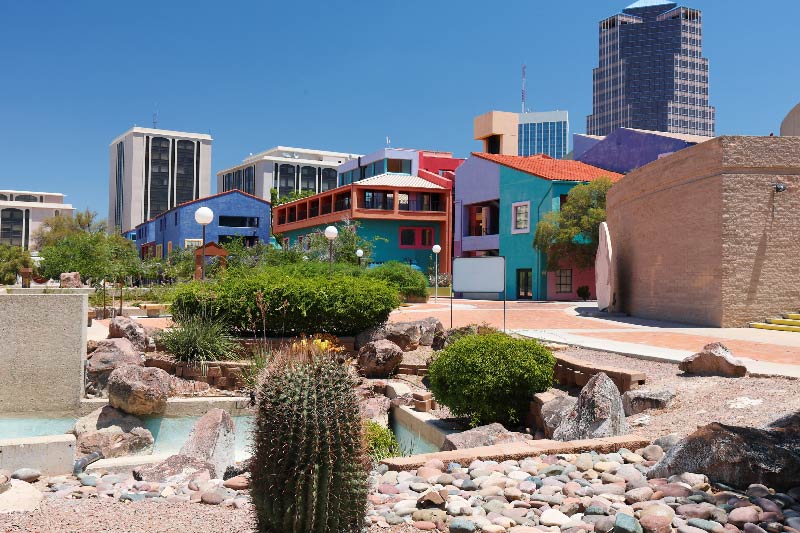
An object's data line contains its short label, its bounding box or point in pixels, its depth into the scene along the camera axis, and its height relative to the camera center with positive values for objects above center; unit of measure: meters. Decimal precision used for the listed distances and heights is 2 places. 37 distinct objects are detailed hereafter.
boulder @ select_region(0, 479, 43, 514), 4.81 -1.66
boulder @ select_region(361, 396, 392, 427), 9.79 -1.98
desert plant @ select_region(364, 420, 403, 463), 7.31 -1.89
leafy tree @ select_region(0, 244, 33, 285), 53.47 +1.11
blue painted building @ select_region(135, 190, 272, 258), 57.84 +4.93
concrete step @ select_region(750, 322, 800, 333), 15.46 -1.10
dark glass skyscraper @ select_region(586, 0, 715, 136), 188.75 +58.29
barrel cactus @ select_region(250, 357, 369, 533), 3.39 -0.88
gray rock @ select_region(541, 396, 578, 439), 6.83 -1.37
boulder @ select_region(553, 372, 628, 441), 6.17 -1.26
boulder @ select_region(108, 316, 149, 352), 12.65 -1.05
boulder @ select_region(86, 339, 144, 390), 10.75 -1.36
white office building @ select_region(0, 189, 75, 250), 122.38 +10.77
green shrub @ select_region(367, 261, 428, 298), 30.47 -0.01
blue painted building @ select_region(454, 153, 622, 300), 36.16 +4.06
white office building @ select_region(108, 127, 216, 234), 130.62 +20.69
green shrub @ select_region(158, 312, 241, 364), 11.93 -1.17
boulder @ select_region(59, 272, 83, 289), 24.77 -0.20
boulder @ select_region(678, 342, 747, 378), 8.16 -1.03
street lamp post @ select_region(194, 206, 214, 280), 15.57 +1.42
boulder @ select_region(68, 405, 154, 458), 8.31 -2.03
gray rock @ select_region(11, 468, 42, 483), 6.17 -1.83
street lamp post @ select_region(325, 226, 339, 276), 20.89 +1.40
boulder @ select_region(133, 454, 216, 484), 6.14 -1.81
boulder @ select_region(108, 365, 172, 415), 9.22 -1.60
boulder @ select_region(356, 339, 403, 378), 12.15 -1.48
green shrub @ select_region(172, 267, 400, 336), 13.04 -0.51
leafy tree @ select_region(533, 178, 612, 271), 33.44 +2.59
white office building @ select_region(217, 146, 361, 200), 120.31 +18.65
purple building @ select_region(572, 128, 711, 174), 36.97 +7.61
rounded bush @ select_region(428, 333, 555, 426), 7.73 -1.16
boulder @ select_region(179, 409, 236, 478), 6.73 -1.69
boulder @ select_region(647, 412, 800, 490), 4.39 -1.18
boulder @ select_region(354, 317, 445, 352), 13.78 -1.19
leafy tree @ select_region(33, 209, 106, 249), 75.50 +6.17
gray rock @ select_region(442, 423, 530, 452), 6.59 -1.59
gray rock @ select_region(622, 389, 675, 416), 7.20 -1.30
